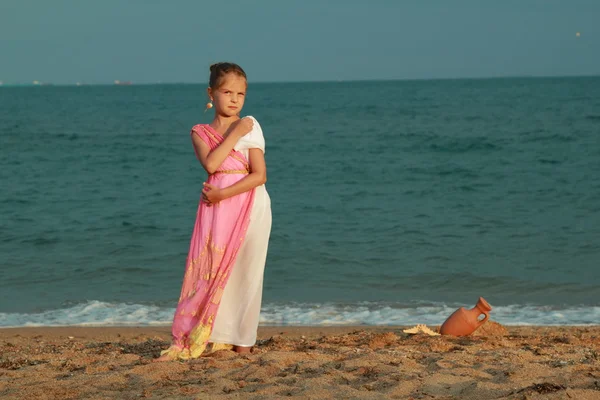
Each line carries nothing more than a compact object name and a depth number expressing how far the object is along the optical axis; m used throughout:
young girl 4.39
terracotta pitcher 5.84
